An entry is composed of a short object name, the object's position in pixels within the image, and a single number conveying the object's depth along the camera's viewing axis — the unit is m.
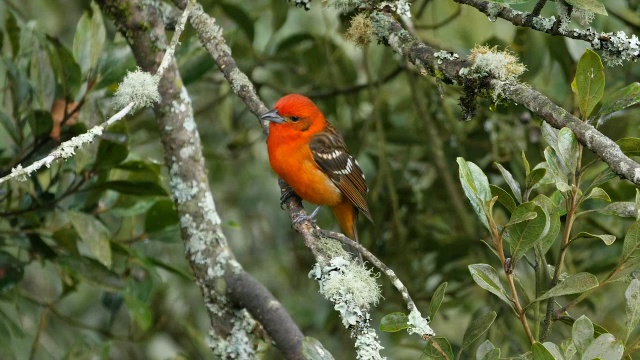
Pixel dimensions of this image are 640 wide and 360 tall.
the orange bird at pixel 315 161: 8.80
